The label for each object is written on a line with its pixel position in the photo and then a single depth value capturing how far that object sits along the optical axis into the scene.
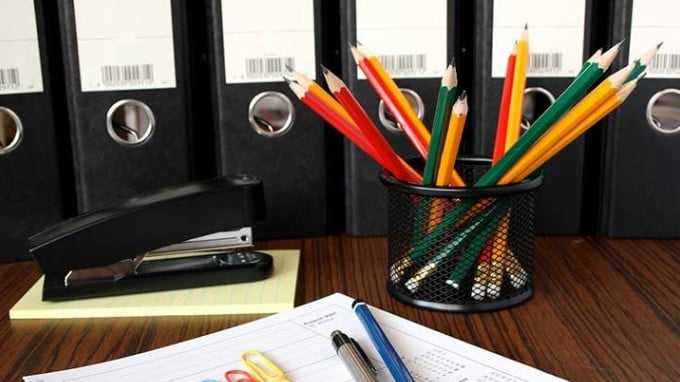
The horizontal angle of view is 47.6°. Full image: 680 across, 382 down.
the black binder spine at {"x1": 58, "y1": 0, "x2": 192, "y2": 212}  0.64
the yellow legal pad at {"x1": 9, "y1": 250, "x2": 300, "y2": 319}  0.55
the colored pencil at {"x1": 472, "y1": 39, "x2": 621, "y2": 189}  0.51
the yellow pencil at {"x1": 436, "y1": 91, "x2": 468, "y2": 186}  0.51
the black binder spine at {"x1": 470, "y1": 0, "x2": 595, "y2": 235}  0.65
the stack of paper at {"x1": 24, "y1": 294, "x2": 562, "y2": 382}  0.44
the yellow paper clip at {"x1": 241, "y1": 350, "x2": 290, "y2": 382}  0.43
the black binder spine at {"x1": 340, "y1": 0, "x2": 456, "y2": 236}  0.65
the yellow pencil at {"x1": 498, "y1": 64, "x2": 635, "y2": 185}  0.50
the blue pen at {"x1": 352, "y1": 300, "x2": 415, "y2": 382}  0.43
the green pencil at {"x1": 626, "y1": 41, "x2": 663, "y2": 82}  0.50
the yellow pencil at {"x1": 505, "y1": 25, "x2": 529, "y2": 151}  0.57
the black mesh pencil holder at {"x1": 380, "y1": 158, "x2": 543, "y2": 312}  0.53
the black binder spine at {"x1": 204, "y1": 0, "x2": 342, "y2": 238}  0.66
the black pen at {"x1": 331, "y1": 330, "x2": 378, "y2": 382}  0.43
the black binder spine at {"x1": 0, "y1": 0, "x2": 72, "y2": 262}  0.64
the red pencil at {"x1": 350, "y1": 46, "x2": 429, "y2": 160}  0.57
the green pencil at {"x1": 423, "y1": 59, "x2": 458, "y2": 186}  0.51
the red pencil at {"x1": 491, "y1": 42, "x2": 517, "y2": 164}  0.58
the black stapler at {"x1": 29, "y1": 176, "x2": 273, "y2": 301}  0.55
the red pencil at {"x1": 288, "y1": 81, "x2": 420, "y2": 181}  0.55
